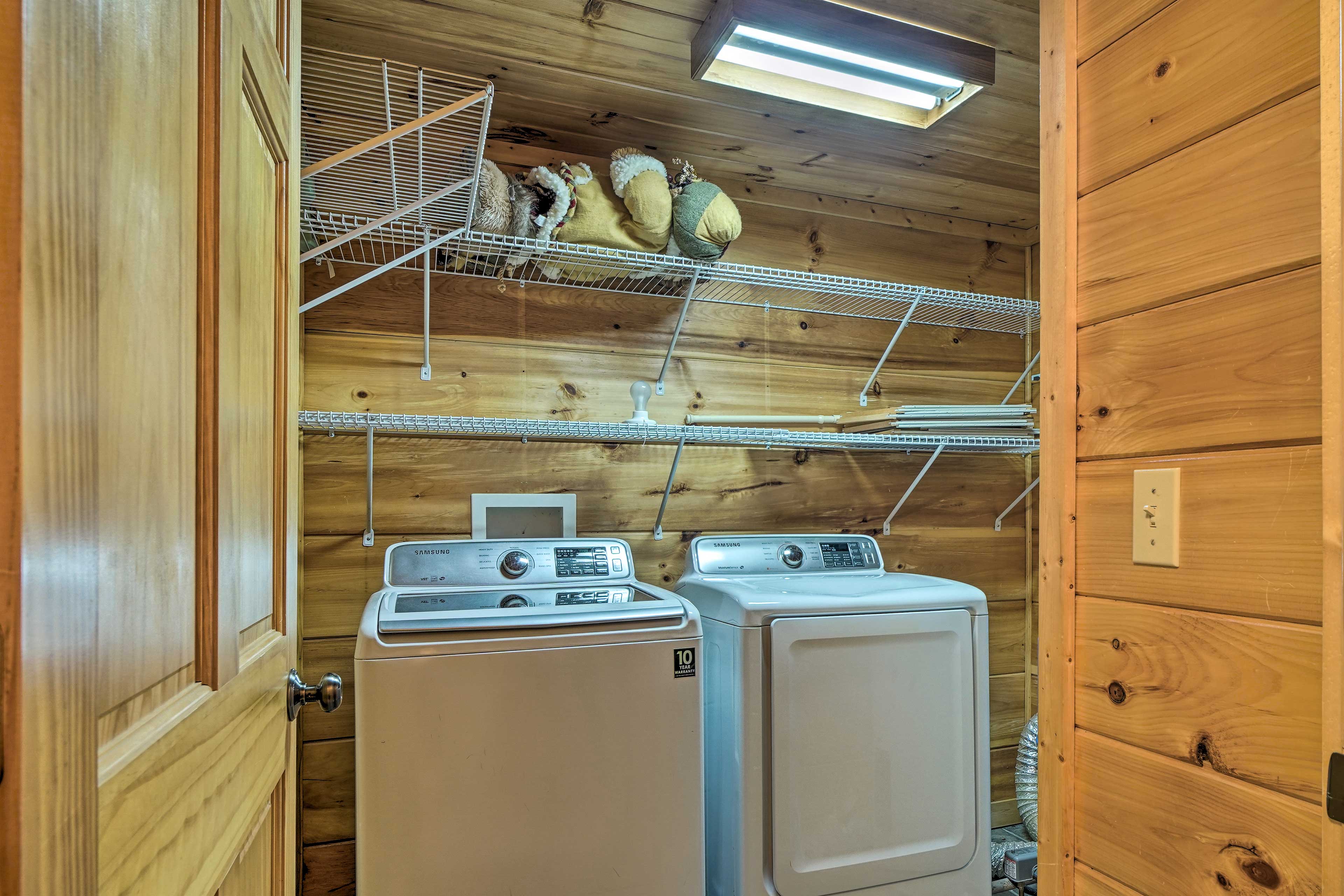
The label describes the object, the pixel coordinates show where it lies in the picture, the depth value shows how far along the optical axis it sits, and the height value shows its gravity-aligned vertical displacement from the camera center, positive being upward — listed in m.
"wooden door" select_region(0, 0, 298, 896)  0.34 -0.01
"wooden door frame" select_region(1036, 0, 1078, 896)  0.97 +0.01
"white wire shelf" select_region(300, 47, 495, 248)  1.31 +0.59
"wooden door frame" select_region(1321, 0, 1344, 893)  0.65 +0.04
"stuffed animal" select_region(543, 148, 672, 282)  1.99 +0.61
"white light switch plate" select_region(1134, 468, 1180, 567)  0.83 -0.08
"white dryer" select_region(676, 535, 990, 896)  1.68 -0.66
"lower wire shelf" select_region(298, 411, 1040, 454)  1.77 +0.03
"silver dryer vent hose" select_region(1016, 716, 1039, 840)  2.44 -1.05
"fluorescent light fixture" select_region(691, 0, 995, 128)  1.50 +0.81
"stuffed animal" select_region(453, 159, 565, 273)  1.87 +0.59
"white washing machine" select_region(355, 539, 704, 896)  1.38 -0.57
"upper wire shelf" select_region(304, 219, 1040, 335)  1.89 +0.46
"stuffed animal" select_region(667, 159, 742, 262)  2.01 +0.59
